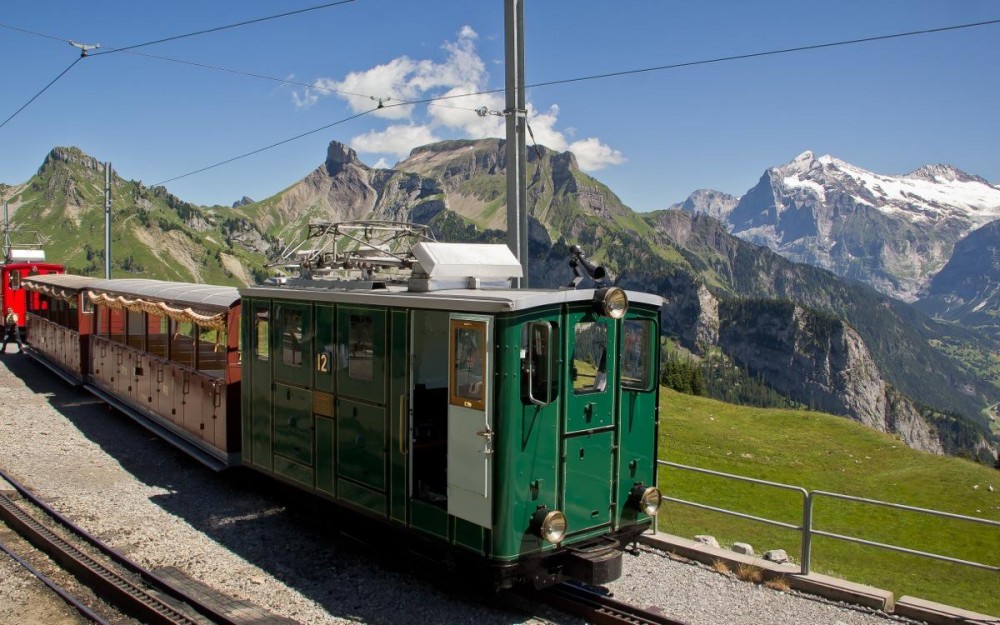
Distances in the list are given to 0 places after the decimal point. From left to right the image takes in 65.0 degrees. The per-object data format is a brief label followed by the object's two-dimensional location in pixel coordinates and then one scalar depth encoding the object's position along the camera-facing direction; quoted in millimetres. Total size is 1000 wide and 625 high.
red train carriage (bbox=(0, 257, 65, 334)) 35875
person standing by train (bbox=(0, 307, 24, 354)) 34797
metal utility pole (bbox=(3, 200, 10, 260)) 38812
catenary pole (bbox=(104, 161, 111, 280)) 33122
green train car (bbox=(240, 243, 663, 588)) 8438
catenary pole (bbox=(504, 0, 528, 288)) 12055
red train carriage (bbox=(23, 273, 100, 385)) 23281
